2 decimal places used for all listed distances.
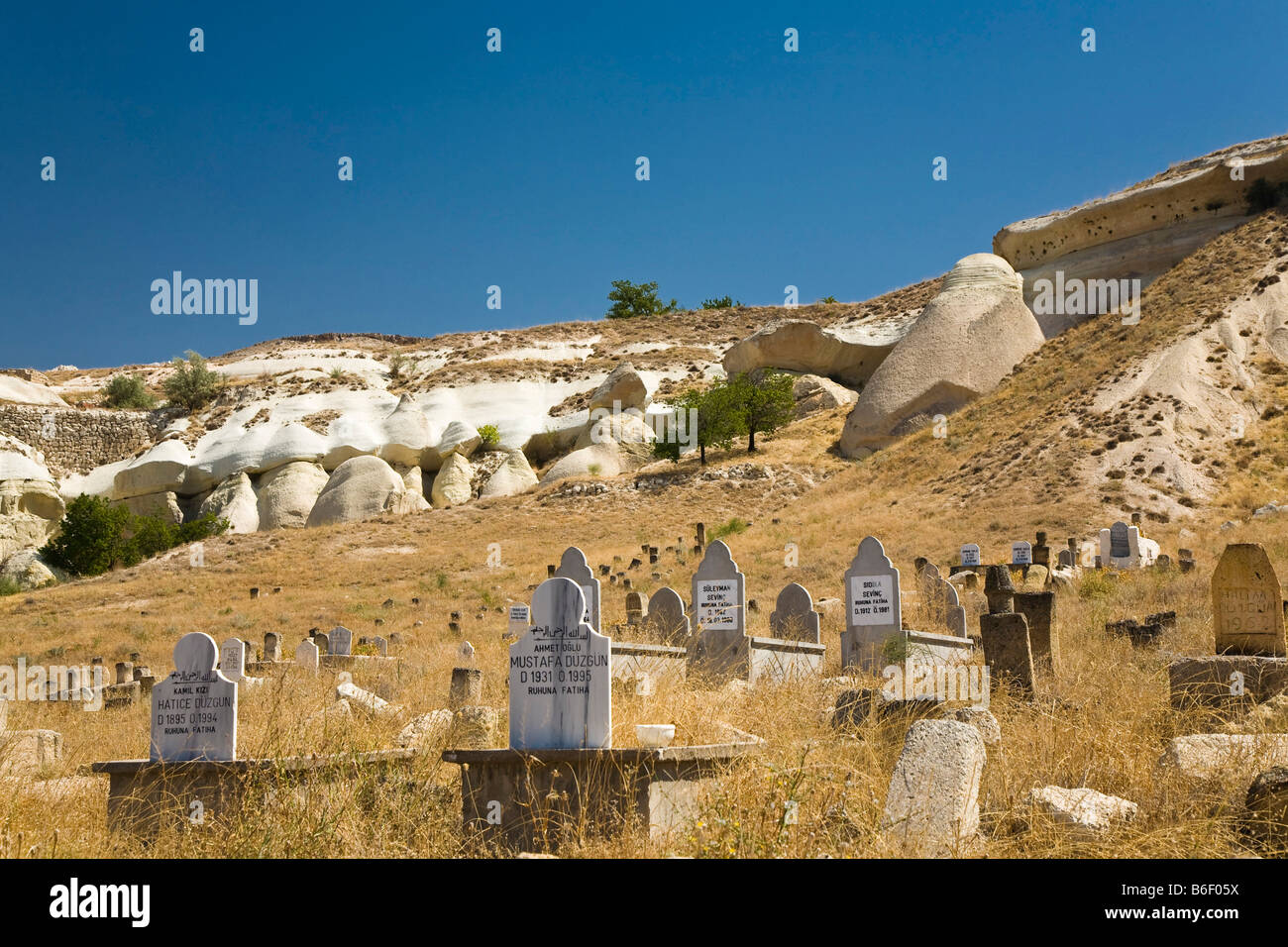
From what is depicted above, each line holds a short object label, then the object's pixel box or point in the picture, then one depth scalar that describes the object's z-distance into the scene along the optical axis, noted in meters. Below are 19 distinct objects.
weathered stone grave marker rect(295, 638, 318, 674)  14.36
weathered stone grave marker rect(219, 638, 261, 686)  12.38
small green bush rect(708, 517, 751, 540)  29.38
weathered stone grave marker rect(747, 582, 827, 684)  10.65
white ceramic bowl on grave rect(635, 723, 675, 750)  5.62
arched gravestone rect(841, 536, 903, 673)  11.37
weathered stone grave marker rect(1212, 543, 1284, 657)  9.15
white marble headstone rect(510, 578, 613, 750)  5.82
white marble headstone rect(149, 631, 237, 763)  6.62
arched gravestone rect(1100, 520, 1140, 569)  19.47
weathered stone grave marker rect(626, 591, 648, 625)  15.78
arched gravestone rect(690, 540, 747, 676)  10.76
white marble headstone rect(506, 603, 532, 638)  16.73
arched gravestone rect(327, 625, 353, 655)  16.17
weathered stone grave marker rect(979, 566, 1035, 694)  8.30
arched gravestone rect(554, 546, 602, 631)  11.41
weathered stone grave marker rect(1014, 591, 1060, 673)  8.93
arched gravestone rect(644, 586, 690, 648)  12.68
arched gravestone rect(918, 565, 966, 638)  13.91
